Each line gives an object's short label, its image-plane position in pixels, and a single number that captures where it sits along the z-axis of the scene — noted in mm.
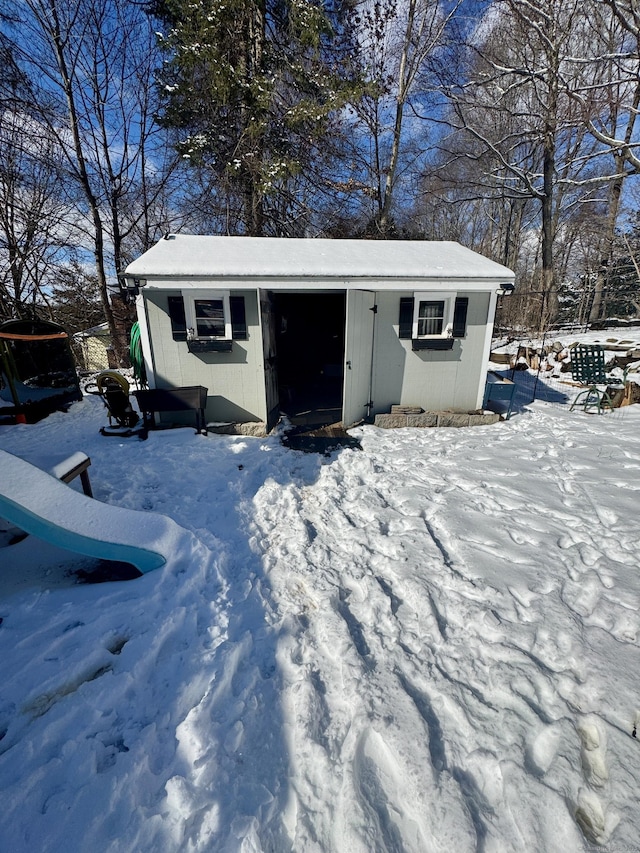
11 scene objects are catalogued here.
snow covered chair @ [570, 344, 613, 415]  6926
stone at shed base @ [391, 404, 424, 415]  6238
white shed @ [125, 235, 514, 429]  5246
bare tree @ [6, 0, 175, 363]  10435
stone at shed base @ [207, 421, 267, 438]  5633
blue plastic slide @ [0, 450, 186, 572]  2100
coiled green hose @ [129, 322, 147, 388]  6555
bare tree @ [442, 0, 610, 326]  9773
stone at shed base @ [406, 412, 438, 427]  6137
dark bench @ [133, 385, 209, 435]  5152
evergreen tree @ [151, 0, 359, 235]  8641
